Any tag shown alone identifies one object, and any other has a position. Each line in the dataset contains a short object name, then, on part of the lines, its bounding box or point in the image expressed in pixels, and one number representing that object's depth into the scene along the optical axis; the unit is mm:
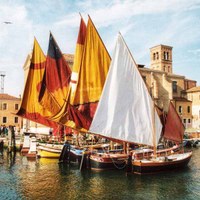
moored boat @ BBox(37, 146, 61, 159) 36119
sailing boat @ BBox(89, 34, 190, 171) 25766
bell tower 92056
